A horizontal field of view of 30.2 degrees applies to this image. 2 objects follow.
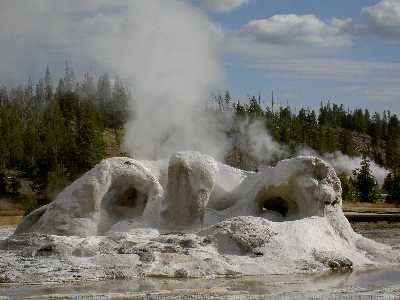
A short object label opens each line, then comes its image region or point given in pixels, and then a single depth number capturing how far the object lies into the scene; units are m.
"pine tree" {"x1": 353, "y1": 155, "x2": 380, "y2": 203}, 57.34
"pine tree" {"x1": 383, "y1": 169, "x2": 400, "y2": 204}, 53.78
